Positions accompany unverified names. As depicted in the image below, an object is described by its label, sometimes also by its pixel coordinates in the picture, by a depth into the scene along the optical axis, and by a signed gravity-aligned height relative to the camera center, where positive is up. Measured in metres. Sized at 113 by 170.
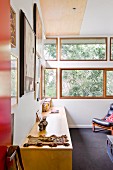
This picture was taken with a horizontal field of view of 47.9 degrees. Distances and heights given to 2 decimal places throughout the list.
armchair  3.50 -1.09
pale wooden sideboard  1.42 -0.82
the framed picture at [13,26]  1.11 +0.53
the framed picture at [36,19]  2.14 +1.12
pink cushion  3.70 -1.02
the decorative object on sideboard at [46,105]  3.48 -0.60
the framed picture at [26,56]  1.40 +0.34
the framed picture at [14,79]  1.13 +0.04
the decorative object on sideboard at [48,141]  1.51 -0.72
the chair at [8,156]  0.61 -0.37
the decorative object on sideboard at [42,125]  2.03 -0.66
